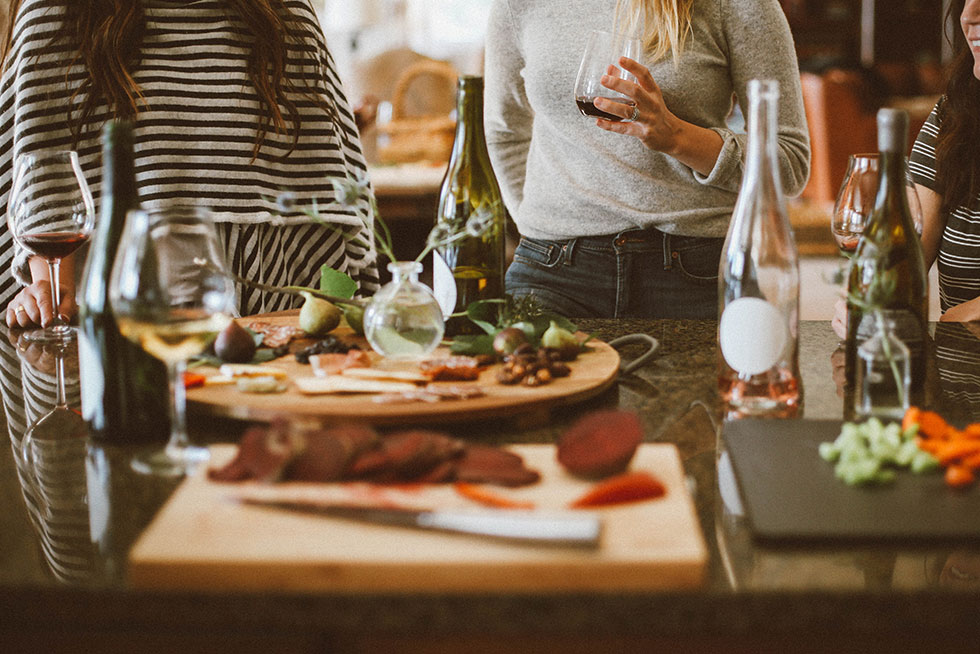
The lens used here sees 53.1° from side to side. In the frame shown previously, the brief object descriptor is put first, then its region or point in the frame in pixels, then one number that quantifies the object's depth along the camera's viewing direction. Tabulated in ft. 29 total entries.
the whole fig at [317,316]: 4.01
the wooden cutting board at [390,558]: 2.00
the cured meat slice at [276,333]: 3.85
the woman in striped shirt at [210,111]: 5.32
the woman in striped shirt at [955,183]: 5.45
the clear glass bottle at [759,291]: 3.06
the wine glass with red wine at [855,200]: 3.97
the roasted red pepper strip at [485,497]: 2.30
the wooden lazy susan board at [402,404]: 2.95
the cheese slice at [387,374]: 3.26
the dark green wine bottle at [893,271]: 3.21
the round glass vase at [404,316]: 3.43
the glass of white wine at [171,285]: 2.46
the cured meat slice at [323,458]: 2.40
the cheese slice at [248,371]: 3.36
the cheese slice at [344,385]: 3.14
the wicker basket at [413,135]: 12.59
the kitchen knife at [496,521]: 2.05
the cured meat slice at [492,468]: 2.40
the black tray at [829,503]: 2.19
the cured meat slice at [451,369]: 3.34
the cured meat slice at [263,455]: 2.39
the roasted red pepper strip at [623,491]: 2.29
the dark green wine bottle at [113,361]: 2.83
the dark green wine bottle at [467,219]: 4.08
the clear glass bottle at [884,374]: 2.95
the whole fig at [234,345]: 3.53
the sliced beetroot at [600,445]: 2.45
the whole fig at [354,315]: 3.91
